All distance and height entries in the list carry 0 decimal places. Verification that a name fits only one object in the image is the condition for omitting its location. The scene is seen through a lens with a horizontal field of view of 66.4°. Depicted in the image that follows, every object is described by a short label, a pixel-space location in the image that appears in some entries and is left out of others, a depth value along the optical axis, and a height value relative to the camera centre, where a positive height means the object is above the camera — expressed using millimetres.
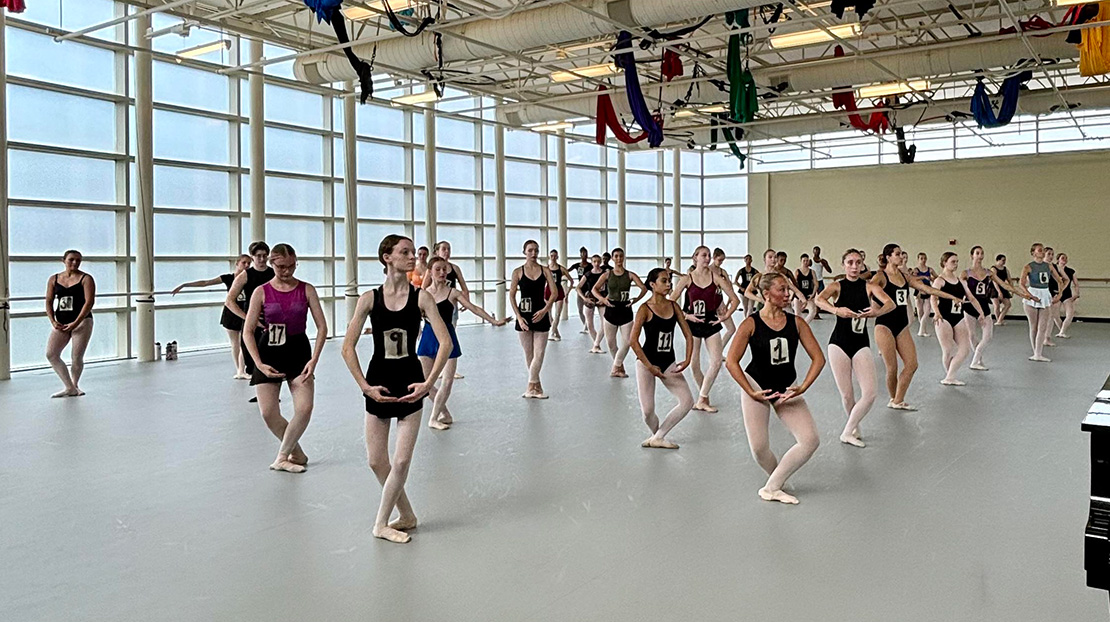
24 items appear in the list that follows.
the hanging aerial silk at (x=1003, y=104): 15227 +3269
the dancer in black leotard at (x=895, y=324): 8086 -401
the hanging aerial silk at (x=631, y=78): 12781 +3220
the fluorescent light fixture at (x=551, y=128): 20719 +3967
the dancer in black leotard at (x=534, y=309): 9820 -267
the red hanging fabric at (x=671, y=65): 14211 +3714
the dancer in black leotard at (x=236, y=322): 10469 -413
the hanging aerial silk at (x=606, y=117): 15703 +3125
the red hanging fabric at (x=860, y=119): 17781 +3759
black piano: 2527 -717
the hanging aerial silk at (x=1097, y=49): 10688 +2938
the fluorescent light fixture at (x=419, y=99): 16062 +3630
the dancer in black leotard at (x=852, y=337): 7090 -468
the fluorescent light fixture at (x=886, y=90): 15806 +3644
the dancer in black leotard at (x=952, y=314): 10273 -396
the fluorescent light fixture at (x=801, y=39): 12048 +3498
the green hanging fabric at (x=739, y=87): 12891 +3065
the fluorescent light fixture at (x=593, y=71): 15055 +3983
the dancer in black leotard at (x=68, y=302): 9820 -135
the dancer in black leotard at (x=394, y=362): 4562 -407
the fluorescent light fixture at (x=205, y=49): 13484 +3979
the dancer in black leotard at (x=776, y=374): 5340 -577
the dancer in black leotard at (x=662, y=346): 6695 -491
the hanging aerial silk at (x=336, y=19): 9492 +3157
